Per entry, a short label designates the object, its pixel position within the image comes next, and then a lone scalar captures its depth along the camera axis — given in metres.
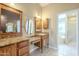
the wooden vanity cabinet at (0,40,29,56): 2.02
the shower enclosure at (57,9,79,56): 2.25
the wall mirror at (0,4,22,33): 2.05
